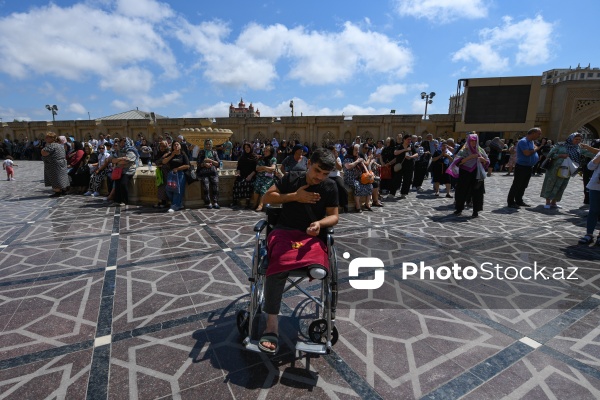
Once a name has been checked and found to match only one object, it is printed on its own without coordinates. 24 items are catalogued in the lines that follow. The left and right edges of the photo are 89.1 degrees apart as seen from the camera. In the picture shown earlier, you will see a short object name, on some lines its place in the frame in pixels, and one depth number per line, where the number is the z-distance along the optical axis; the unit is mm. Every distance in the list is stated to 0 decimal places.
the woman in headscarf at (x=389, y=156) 9258
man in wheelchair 2352
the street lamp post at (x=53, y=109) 33188
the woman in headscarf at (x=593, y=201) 4917
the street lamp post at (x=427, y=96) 26212
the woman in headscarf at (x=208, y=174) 7457
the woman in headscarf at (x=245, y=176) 7699
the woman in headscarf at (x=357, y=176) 7449
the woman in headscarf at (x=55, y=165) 8414
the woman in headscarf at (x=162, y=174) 7297
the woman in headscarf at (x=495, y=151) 15023
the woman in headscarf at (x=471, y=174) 6814
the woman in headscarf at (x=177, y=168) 7098
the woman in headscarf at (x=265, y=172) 7320
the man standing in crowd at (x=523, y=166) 7668
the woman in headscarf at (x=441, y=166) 9586
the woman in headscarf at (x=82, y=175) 9234
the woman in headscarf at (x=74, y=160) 9242
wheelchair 2324
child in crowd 12391
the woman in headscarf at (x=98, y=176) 8789
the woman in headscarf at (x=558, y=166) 7707
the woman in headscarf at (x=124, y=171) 7793
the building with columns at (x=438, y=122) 19234
